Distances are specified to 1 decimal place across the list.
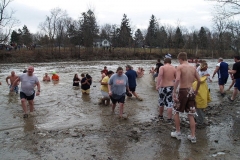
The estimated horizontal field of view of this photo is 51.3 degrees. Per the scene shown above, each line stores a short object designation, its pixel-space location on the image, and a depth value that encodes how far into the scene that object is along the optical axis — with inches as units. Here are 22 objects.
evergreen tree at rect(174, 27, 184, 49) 2673.0
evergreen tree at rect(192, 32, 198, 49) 2685.5
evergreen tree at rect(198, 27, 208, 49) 2761.6
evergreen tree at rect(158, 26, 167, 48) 2673.5
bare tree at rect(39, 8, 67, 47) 2398.1
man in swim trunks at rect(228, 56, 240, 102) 378.3
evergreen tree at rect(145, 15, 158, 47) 3043.8
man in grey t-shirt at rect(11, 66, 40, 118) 316.8
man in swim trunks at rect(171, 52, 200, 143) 218.2
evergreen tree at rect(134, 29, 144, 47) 2951.8
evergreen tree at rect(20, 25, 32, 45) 2534.4
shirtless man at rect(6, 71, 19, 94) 515.8
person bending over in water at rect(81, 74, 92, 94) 497.4
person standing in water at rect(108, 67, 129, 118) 300.4
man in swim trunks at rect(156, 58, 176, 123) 271.9
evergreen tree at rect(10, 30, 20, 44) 2859.3
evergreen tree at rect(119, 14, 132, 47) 2812.0
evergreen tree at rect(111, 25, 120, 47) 2876.5
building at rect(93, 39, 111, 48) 3023.4
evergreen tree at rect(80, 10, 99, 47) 2184.5
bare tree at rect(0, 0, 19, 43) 1492.4
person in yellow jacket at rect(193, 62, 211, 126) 266.8
